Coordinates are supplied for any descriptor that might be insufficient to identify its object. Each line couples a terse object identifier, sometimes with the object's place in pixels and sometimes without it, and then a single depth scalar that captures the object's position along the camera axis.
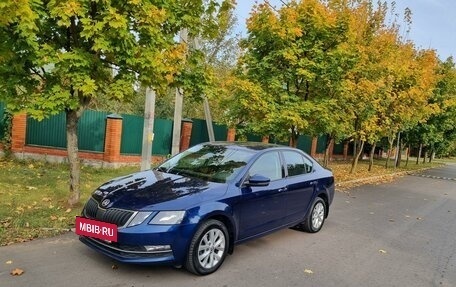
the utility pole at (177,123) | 10.60
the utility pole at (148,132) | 9.14
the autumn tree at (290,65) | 11.70
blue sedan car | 4.50
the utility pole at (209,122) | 12.86
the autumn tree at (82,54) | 5.95
